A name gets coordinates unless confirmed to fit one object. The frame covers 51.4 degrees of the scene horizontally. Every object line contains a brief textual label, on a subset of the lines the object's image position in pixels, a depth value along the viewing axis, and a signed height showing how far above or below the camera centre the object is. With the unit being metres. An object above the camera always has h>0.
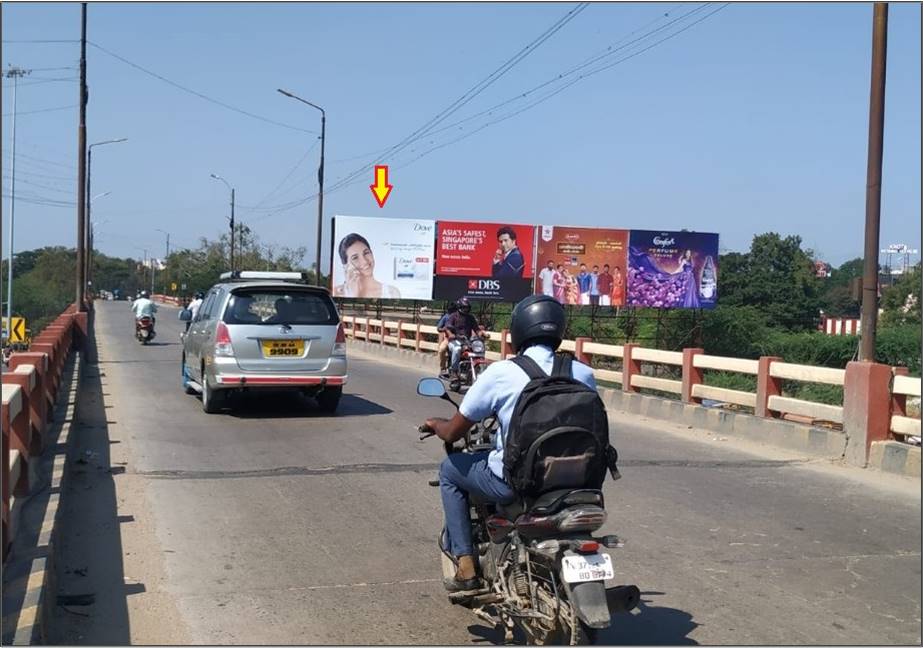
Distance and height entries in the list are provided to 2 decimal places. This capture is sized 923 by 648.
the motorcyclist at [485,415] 4.36 -0.59
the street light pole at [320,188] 36.34 +3.80
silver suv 12.41 -0.72
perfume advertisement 34.19 +1.26
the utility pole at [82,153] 25.85 +3.47
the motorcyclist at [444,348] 18.44 -1.09
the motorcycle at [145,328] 28.83 -1.44
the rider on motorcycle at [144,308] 28.86 -0.82
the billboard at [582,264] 33.09 +1.20
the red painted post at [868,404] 9.94 -0.98
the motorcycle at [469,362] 17.02 -1.20
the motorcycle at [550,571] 3.96 -1.21
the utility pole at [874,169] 10.75 +1.62
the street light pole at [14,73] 28.30 +6.05
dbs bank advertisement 32.59 +1.16
